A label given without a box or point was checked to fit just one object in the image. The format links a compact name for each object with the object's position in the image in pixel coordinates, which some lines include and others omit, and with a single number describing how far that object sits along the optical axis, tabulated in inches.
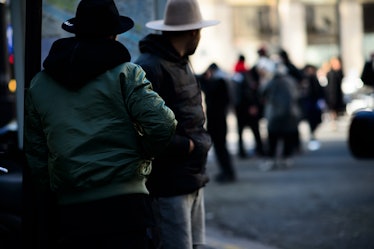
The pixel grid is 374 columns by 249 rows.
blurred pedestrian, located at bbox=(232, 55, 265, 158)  632.4
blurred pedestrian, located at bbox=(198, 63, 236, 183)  489.1
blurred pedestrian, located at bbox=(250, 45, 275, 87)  605.0
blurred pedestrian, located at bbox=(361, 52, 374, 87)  474.3
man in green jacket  145.3
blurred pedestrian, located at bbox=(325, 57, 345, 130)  850.8
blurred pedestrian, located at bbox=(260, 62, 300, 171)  552.1
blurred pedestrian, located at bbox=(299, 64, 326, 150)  698.8
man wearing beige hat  184.9
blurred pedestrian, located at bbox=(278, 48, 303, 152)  622.8
